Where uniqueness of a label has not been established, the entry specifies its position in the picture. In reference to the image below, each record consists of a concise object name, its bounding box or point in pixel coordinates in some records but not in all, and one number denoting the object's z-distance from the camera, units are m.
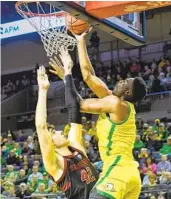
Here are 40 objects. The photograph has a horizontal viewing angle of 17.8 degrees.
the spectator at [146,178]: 9.73
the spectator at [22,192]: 10.98
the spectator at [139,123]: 13.05
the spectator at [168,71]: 14.88
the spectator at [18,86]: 19.06
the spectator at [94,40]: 16.98
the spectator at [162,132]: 11.88
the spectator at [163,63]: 15.46
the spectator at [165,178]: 9.33
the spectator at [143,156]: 10.77
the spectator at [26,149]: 13.98
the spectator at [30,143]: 14.06
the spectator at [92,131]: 12.83
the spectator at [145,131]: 11.98
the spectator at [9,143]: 14.19
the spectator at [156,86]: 14.77
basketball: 5.08
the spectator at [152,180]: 9.57
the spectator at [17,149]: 13.74
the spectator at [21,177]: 11.96
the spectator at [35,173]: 11.49
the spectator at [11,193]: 10.98
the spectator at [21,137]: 15.77
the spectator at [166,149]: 11.15
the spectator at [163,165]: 10.07
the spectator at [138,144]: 11.58
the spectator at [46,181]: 11.03
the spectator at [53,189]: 10.59
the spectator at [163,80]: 14.73
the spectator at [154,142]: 11.66
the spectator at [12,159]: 13.34
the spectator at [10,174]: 12.05
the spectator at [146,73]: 15.44
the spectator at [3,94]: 19.12
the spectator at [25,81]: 18.92
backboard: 4.94
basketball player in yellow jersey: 4.24
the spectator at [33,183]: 11.20
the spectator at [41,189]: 10.67
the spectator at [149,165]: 10.21
